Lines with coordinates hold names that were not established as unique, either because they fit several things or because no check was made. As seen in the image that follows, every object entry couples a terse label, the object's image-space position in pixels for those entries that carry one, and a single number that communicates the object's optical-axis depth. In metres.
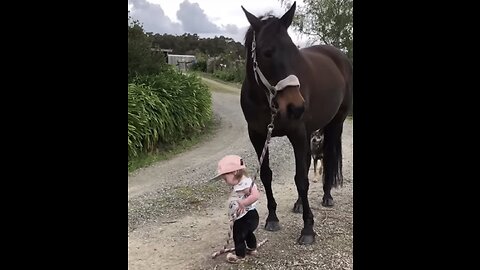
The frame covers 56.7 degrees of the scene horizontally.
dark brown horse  3.02
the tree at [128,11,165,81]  9.48
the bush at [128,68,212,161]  7.82
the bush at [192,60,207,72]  20.71
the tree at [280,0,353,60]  10.24
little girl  3.00
